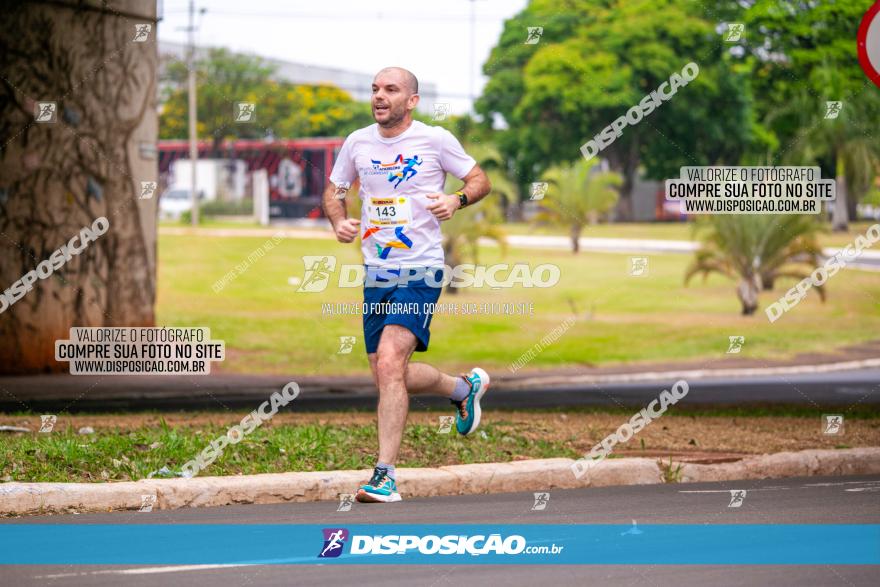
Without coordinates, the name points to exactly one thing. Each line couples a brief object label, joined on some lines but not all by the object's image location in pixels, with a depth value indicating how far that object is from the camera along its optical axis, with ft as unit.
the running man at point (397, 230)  23.97
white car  195.00
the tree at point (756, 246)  93.45
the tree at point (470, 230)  96.48
